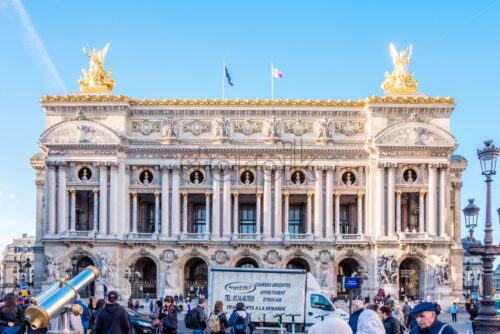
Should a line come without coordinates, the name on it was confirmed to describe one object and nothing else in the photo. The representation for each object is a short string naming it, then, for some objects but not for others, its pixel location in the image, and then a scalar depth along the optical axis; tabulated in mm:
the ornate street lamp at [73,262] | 60672
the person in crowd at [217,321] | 22547
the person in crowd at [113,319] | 16781
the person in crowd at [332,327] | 9617
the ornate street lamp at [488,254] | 22438
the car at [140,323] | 35156
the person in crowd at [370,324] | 14172
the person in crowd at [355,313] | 17828
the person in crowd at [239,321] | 22516
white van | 35875
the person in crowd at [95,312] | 22770
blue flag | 67125
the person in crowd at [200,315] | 23188
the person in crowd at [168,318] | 24141
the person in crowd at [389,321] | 18453
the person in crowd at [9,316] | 16875
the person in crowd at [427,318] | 11492
